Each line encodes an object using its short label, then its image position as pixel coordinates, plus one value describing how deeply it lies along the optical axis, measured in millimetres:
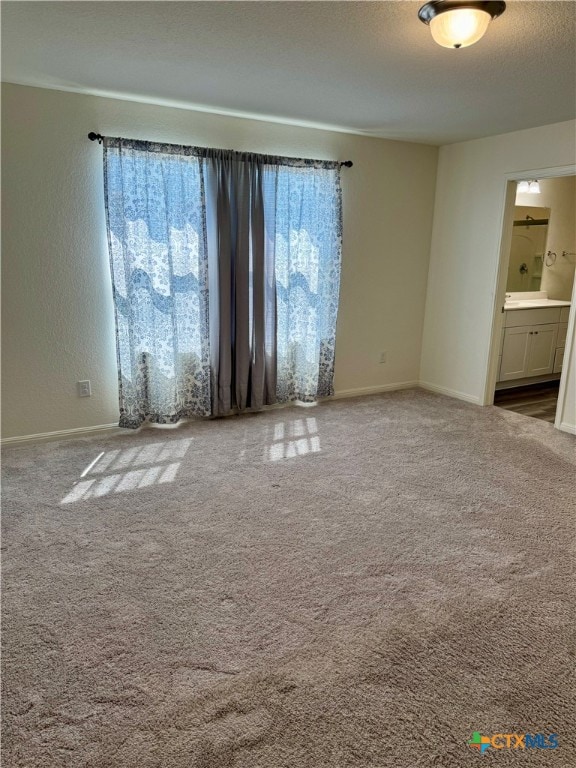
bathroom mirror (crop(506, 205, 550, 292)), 5836
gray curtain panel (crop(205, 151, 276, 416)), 4062
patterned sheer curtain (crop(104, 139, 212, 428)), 3721
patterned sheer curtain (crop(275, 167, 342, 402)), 4398
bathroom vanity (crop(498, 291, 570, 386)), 5352
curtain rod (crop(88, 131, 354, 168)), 3520
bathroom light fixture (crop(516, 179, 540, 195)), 5621
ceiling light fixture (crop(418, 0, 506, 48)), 2061
